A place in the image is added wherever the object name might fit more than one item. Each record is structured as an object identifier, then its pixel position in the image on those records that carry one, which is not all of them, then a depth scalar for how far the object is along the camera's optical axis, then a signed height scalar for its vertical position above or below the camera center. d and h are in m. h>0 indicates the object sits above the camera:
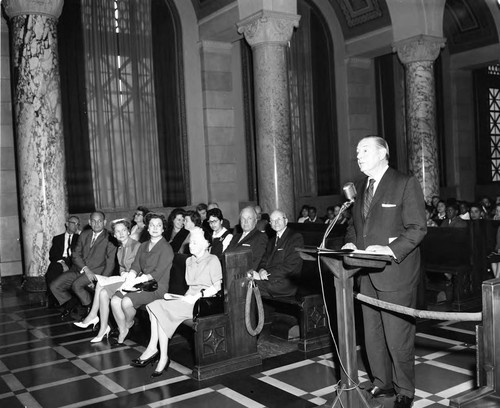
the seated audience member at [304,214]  12.31 -0.49
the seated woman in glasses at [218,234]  7.15 -0.49
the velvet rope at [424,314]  3.41 -0.80
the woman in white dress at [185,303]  5.41 -1.01
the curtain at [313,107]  14.64 +2.22
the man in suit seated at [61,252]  8.55 -0.74
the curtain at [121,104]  12.02 +2.14
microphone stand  3.60 -0.11
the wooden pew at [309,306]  5.96 -1.27
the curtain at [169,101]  12.92 +2.25
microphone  3.56 -0.01
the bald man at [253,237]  6.75 -0.52
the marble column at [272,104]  10.03 +1.61
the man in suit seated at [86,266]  7.65 -0.86
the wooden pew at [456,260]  7.46 -1.04
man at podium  3.88 -0.38
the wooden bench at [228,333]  5.26 -1.30
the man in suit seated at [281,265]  6.29 -0.81
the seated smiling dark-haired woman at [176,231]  7.95 -0.48
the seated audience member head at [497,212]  9.83 -0.56
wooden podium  3.60 -0.91
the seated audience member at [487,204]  12.61 -0.53
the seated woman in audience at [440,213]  10.39 -0.55
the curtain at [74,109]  11.55 +1.95
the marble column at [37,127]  9.44 +1.32
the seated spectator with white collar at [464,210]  10.59 -0.52
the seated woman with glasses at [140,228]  9.01 -0.46
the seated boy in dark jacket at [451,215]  9.41 -0.55
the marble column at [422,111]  12.52 +1.64
